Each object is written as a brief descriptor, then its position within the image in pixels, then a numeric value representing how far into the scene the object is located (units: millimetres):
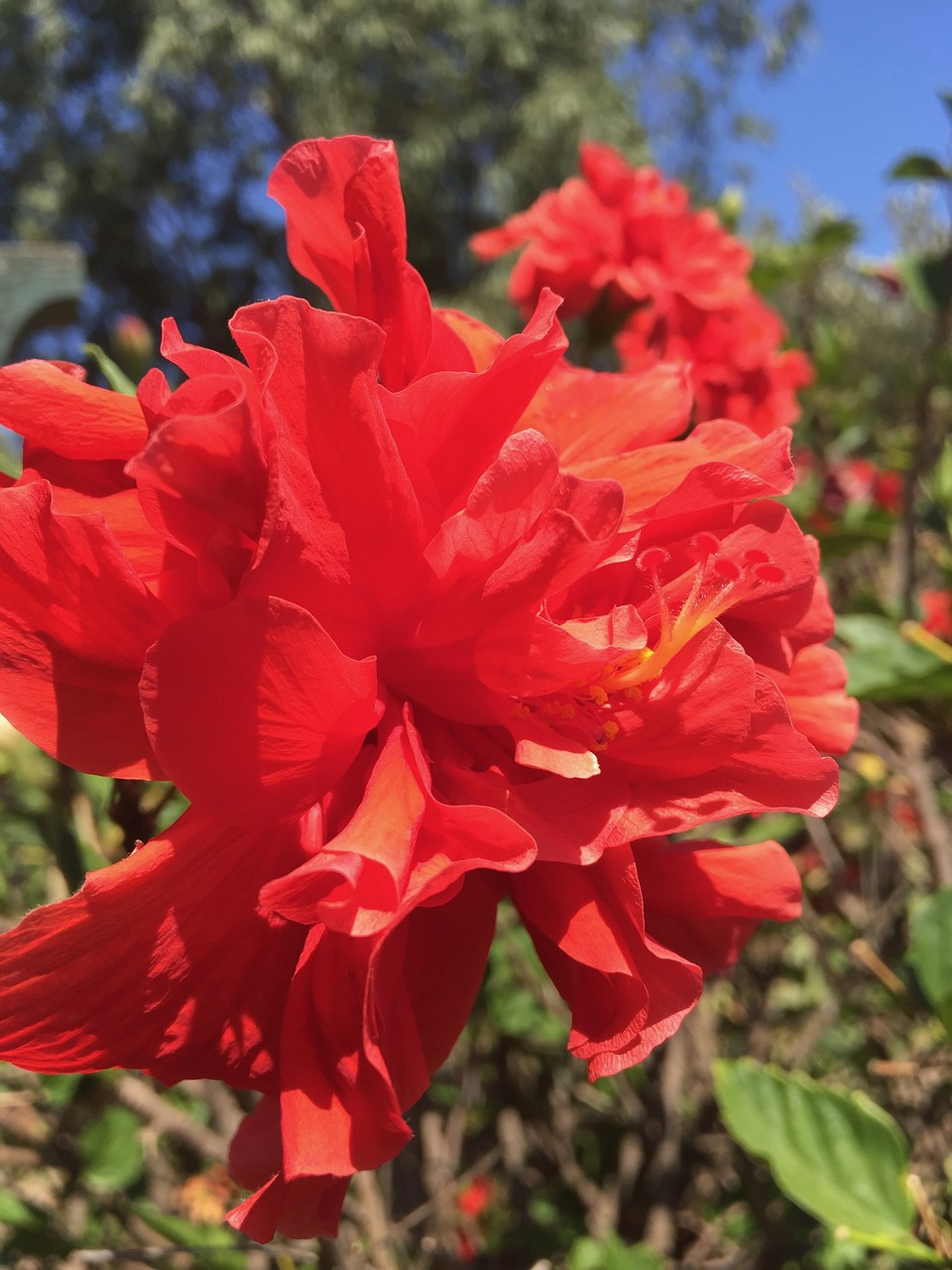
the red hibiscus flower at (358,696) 148
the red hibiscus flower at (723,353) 446
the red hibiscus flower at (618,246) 439
